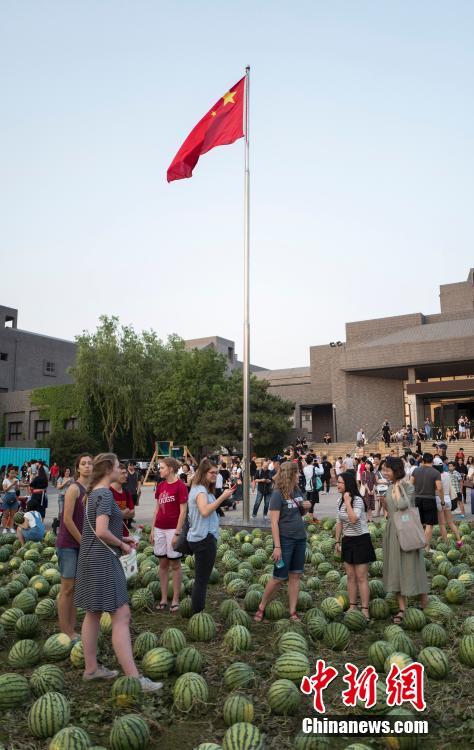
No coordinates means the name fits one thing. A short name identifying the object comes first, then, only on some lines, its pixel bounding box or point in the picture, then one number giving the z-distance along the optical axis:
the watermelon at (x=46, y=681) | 4.79
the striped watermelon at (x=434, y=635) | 5.92
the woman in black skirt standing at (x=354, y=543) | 7.04
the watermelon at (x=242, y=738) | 3.57
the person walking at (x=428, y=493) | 10.49
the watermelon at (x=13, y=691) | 4.59
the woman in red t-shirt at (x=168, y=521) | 7.42
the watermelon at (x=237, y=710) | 4.18
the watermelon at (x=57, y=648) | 5.69
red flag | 16.55
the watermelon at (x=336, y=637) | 5.96
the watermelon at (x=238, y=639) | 5.82
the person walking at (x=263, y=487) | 17.80
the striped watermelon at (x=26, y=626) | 6.55
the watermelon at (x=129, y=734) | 3.89
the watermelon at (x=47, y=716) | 4.08
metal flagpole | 16.02
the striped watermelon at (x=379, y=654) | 5.23
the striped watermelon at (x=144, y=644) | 5.62
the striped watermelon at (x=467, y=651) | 5.45
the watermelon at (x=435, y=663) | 5.14
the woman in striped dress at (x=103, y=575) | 4.81
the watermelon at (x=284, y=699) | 4.42
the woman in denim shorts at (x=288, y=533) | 6.84
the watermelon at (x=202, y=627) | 6.22
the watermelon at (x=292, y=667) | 4.98
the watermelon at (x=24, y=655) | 5.55
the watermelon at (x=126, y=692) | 4.52
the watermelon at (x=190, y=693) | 4.49
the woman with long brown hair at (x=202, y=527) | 6.61
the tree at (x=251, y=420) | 45.03
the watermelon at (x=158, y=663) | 5.12
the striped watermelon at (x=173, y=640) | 5.57
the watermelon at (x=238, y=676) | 4.82
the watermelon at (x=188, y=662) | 5.19
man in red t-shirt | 8.06
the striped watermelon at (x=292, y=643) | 5.49
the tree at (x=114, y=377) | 49.72
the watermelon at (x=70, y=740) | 3.59
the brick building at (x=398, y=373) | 52.09
